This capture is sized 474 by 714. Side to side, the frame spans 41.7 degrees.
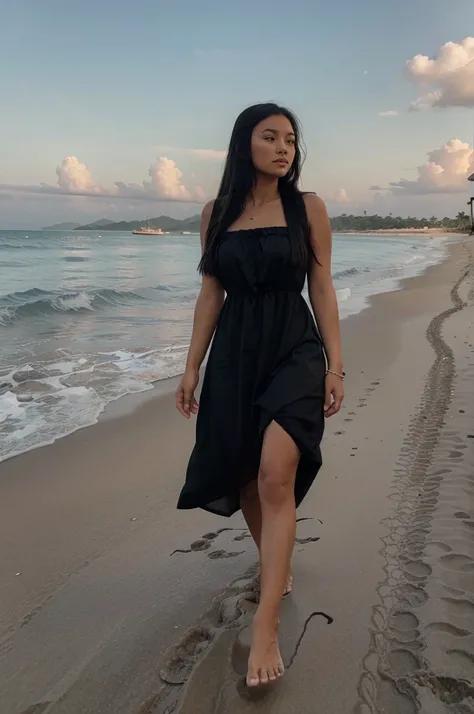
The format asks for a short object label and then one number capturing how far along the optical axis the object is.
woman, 2.26
